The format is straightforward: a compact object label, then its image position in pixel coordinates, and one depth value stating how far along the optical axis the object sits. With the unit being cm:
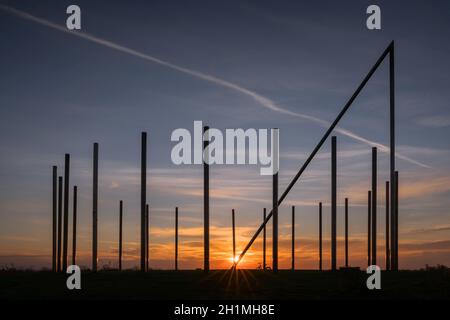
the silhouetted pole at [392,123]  1975
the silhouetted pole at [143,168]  2702
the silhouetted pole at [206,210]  2544
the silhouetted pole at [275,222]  2639
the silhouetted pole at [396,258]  2152
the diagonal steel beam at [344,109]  1994
